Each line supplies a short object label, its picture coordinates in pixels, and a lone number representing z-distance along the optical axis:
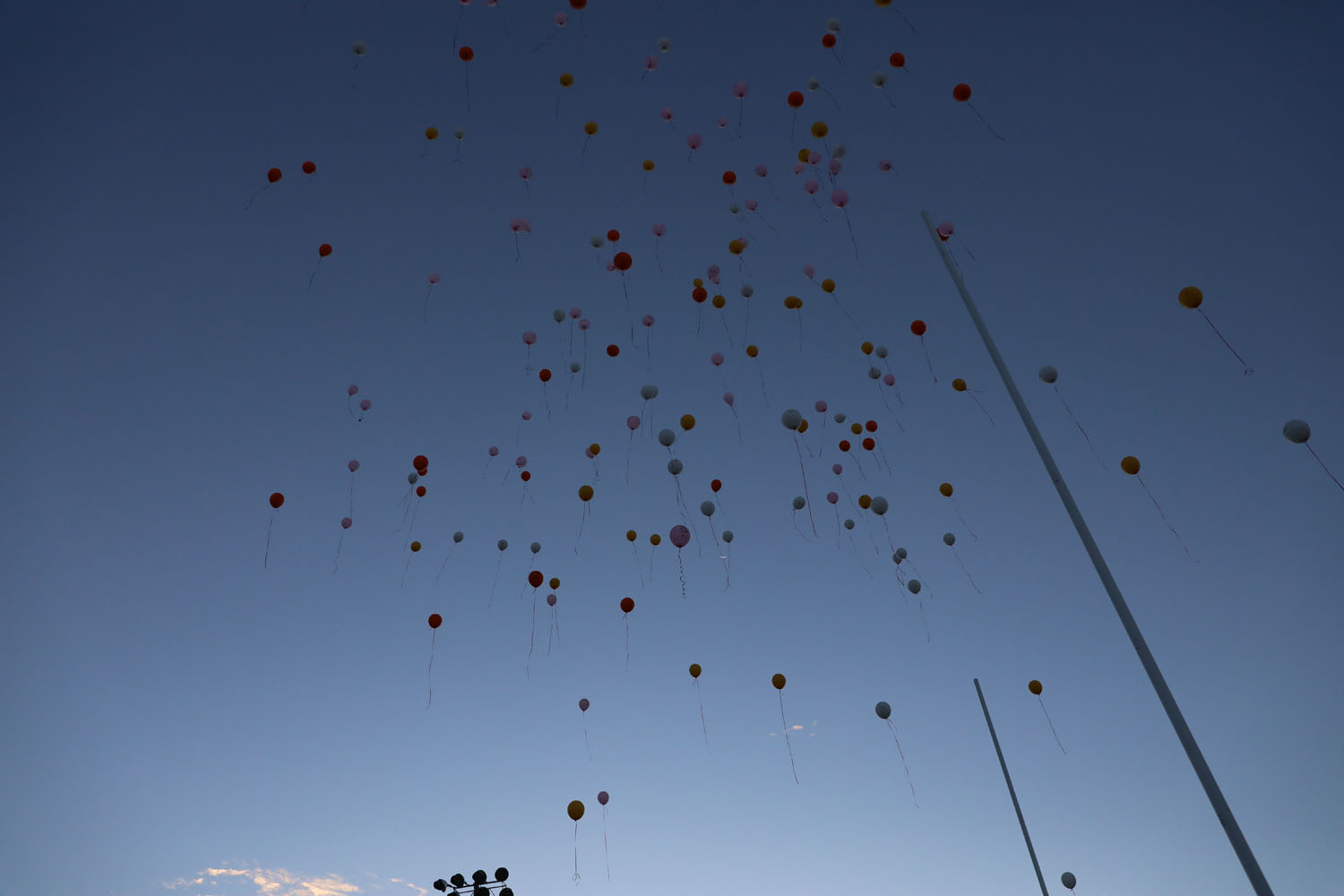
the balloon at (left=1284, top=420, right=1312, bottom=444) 6.20
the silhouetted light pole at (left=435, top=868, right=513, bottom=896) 15.60
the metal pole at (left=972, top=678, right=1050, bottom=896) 11.85
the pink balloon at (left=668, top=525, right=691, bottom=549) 9.21
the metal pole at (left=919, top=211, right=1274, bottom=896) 4.04
